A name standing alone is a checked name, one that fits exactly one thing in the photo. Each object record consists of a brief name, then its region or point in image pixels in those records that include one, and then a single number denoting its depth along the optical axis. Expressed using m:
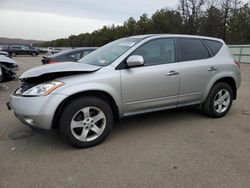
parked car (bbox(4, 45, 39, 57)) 29.07
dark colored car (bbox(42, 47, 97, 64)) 6.91
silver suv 2.70
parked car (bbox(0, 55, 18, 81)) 7.81
